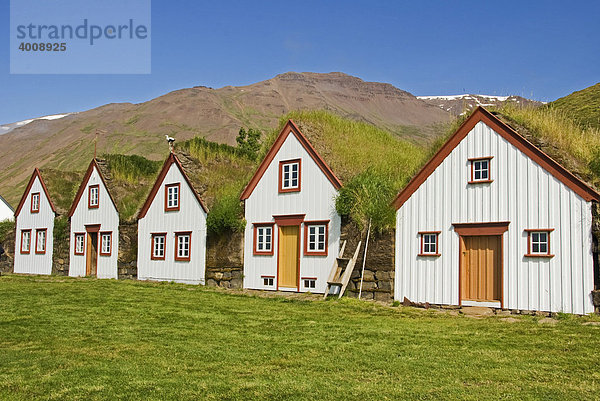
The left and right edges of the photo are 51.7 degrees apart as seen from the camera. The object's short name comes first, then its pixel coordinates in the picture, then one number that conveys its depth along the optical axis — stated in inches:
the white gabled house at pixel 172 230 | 1098.1
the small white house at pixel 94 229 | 1307.8
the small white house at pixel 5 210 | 2564.0
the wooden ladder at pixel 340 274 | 817.5
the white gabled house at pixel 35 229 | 1513.3
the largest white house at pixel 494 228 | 659.4
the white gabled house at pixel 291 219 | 906.1
